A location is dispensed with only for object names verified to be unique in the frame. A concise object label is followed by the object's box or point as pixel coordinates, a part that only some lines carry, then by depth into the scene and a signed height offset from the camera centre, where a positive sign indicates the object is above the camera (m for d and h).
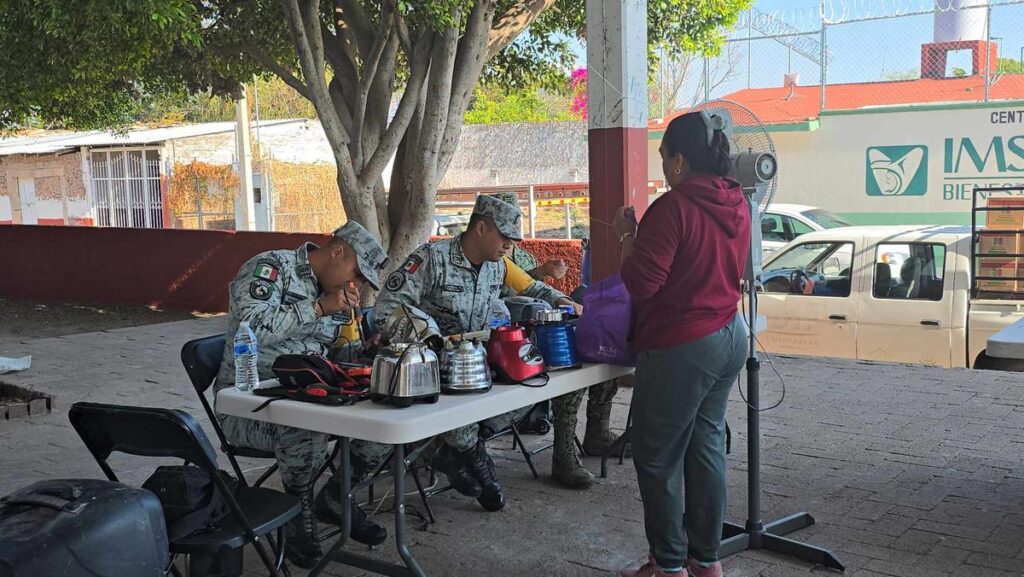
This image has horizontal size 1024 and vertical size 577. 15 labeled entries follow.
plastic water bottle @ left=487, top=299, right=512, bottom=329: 4.80 -0.47
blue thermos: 4.02 -0.51
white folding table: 3.19 -0.66
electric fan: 4.02 -0.40
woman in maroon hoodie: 3.37 -0.42
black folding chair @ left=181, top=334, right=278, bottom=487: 4.07 -0.61
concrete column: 6.53 +0.76
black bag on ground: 2.57 -0.81
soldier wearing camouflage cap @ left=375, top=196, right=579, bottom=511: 4.54 -0.33
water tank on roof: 16.61 +3.08
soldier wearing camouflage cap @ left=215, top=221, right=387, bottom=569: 3.91 -0.38
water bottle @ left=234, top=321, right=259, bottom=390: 3.71 -0.53
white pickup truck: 7.70 -0.72
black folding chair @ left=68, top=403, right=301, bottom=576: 3.04 -0.72
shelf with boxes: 7.49 -0.36
